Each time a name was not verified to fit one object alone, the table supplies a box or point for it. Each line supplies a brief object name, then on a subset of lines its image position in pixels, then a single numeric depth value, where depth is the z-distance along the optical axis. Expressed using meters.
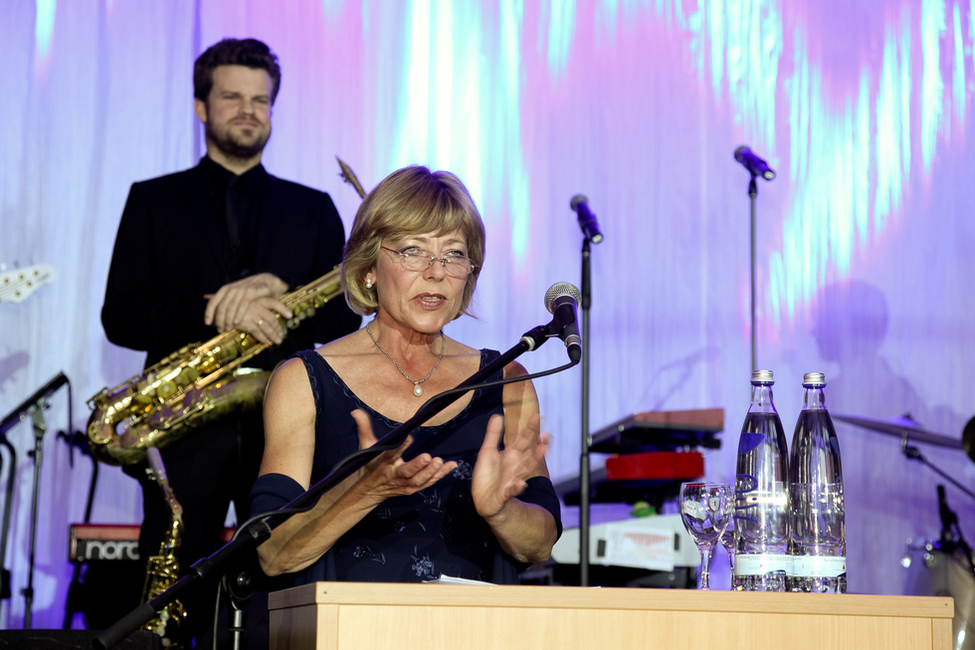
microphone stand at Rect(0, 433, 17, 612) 7.40
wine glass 2.84
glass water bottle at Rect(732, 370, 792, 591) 2.69
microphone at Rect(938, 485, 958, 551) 7.76
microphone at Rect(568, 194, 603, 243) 6.73
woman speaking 3.61
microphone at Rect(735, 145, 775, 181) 7.89
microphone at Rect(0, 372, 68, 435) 7.76
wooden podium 2.14
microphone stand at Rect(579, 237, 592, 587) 6.52
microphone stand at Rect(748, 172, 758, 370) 8.20
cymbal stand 8.13
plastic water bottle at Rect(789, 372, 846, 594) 2.62
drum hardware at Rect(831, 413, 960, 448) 7.91
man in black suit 5.94
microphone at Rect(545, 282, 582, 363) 2.83
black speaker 3.34
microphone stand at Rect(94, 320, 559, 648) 2.41
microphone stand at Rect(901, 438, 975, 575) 7.54
